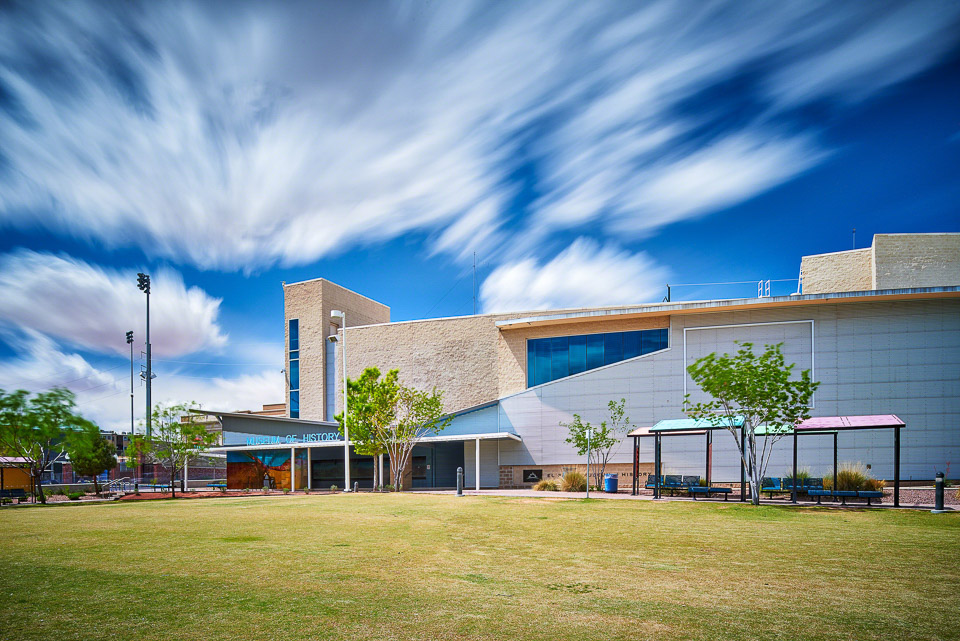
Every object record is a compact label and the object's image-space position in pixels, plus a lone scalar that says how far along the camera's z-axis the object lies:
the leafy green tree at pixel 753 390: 20.23
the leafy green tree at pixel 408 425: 33.78
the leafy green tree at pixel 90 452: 30.69
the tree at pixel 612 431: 36.22
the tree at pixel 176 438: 34.34
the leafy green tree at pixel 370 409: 32.91
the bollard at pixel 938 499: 17.41
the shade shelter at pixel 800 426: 20.28
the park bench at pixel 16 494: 28.62
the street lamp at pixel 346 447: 34.09
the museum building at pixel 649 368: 33.44
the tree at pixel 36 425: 26.98
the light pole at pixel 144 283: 58.28
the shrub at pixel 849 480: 24.72
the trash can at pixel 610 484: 30.09
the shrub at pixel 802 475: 26.59
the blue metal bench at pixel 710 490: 23.11
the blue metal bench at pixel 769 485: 24.97
